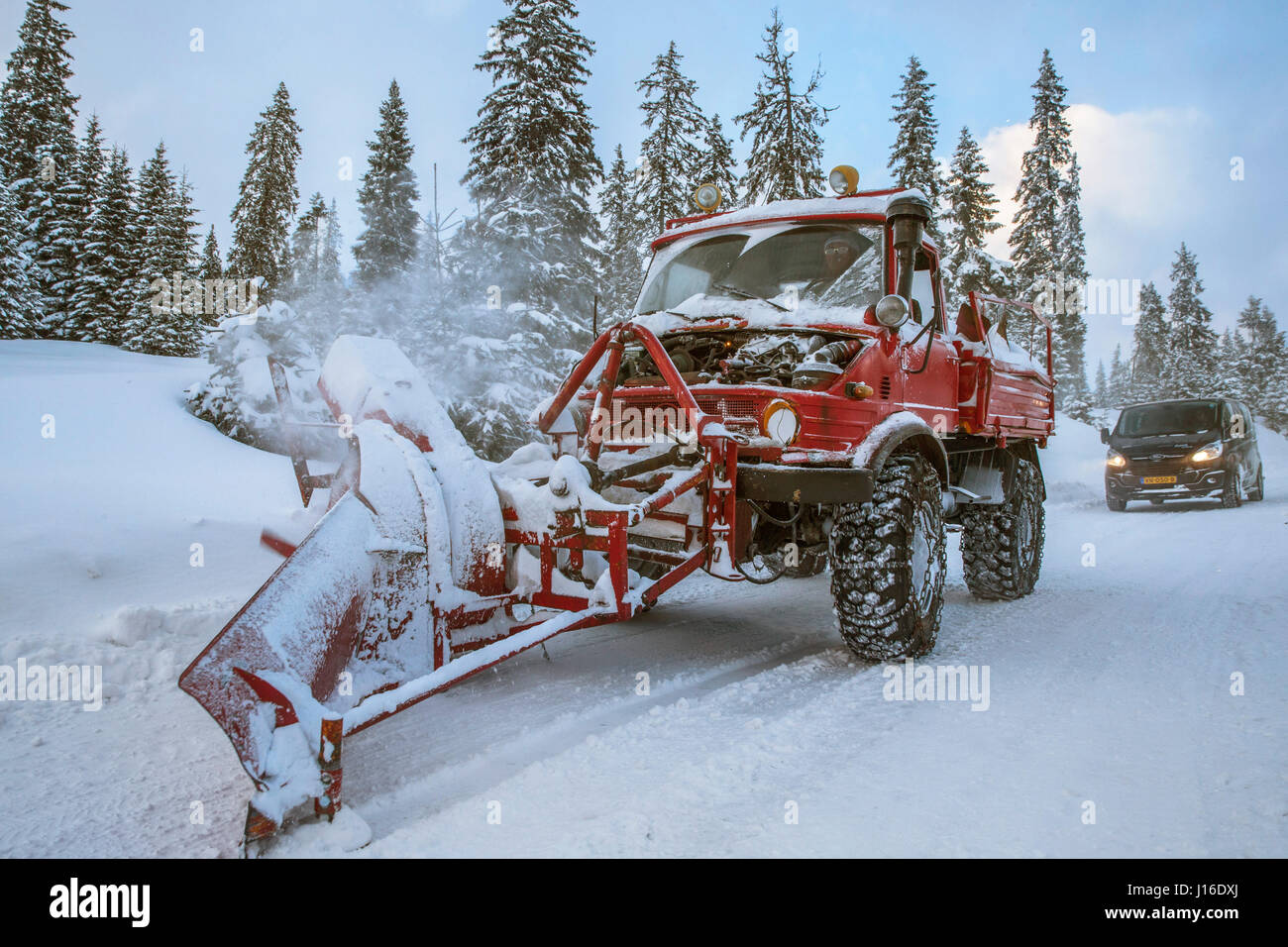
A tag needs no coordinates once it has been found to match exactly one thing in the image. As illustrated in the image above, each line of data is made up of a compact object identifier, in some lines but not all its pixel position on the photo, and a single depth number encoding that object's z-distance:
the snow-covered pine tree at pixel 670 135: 22.33
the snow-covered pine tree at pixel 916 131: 28.31
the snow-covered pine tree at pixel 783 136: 20.92
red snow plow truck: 2.76
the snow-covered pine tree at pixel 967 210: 29.92
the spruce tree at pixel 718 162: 24.23
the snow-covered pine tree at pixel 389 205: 25.55
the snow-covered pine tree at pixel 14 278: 25.44
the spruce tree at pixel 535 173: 16.67
